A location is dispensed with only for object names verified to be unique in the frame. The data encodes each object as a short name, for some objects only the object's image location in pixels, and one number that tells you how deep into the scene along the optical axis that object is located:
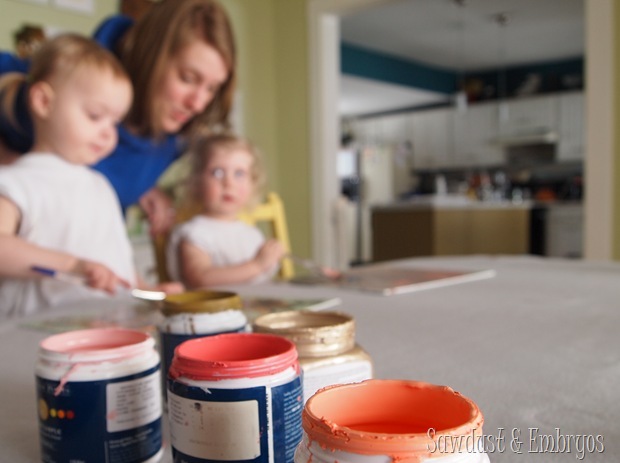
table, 0.44
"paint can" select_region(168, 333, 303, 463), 0.32
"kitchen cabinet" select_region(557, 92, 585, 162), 5.92
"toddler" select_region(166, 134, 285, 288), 1.56
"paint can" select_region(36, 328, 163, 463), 0.37
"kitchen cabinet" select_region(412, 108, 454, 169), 6.98
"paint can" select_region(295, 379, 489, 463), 0.24
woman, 1.82
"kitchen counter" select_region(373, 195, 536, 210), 4.61
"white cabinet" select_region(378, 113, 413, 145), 7.42
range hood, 6.07
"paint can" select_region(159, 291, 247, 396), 0.46
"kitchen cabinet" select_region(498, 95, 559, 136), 6.11
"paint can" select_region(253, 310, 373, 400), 0.39
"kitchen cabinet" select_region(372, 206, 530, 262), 4.56
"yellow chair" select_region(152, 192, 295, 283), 1.72
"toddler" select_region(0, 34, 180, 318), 1.20
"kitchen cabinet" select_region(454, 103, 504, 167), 6.57
